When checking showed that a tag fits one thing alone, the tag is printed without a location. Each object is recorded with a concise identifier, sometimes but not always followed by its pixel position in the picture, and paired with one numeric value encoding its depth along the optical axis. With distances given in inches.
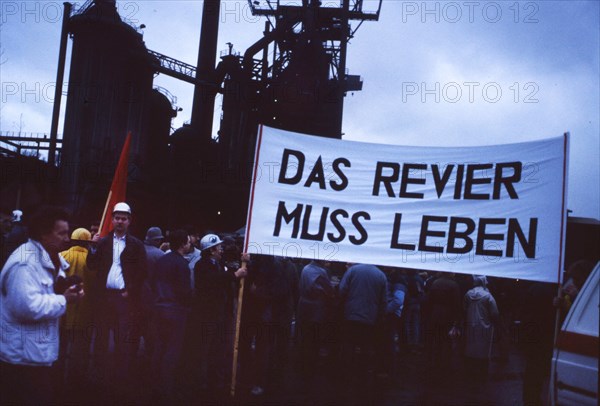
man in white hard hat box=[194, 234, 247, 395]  302.8
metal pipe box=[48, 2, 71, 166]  1238.9
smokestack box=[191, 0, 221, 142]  1279.5
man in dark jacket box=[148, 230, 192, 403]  266.4
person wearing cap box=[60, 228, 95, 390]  291.0
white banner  216.4
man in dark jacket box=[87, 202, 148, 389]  250.2
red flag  294.7
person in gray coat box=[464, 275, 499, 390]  362.9
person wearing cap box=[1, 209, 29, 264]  216.5
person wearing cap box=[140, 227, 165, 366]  279.7
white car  133.6
